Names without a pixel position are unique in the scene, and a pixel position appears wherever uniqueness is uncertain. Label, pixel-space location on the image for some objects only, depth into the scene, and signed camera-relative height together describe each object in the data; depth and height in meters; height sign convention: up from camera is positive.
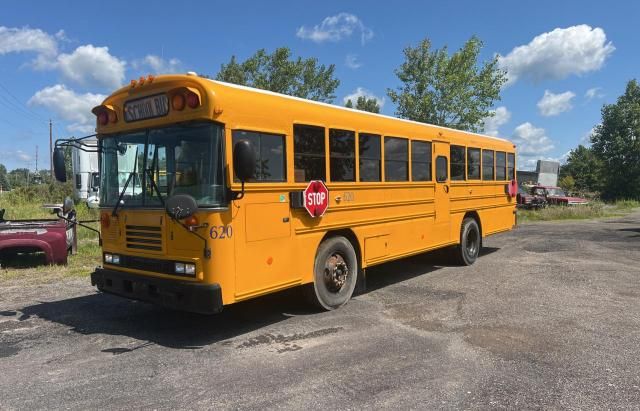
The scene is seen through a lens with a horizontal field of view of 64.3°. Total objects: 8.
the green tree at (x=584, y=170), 59.16 +1.72
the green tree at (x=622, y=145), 48.44 +3.64
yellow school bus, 5.15 -0.04
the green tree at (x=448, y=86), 35.06 +6.93
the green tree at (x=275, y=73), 35.94 +8.50
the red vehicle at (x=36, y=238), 9.48 -0.83
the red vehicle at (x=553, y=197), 31.05 -0.85
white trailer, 20.80 +0.78
